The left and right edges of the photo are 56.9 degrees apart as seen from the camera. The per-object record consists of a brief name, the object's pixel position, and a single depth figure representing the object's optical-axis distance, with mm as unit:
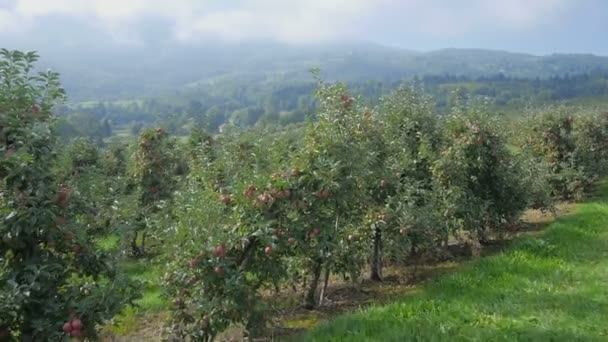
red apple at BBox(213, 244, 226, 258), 7195
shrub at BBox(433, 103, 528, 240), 13227
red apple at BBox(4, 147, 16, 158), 5203
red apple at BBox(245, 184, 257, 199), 7527
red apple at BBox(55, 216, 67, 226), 5377
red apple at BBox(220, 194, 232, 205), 7648
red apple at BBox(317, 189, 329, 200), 8039
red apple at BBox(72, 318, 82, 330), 5195
